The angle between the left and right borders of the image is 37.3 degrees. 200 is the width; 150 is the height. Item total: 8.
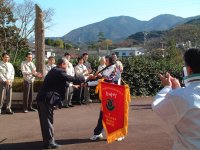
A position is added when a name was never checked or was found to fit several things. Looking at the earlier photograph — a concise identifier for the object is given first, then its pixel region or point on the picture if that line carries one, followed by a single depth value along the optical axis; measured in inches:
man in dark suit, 238.5
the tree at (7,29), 1025.7
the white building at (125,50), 2099.0
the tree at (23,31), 1078.0
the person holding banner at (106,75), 256.9
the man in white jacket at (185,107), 96.1
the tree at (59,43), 1913.5
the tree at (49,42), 1948.7
